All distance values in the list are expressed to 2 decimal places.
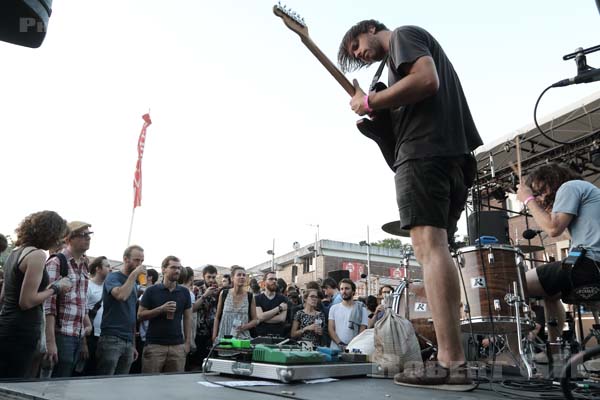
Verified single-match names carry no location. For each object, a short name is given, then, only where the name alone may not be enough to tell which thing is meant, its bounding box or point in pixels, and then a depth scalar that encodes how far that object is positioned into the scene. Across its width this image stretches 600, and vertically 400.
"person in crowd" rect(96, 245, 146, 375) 4.62
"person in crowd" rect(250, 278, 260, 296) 8.73
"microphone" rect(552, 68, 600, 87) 2.42
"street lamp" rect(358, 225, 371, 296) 32.31
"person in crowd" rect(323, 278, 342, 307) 8.25
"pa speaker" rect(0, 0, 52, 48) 1.25
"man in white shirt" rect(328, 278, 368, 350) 6.42
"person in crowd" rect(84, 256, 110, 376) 5.03
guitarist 1.94
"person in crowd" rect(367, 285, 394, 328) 6.96
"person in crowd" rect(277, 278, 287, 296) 7.39
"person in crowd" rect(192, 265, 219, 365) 6.35
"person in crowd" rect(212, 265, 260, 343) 5.82
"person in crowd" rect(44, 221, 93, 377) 3.72
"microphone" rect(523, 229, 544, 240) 5.57
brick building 38.19
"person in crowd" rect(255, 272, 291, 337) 6.47
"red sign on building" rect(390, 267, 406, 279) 39.59
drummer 2.93
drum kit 3.70
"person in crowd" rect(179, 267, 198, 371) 6.04
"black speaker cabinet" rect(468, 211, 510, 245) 6.72
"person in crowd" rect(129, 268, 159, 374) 5.59
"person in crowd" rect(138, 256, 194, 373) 4.99
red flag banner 11.99
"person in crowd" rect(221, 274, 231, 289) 7.41
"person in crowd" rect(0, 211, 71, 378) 2.79
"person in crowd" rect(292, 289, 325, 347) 6.41
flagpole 11.38
